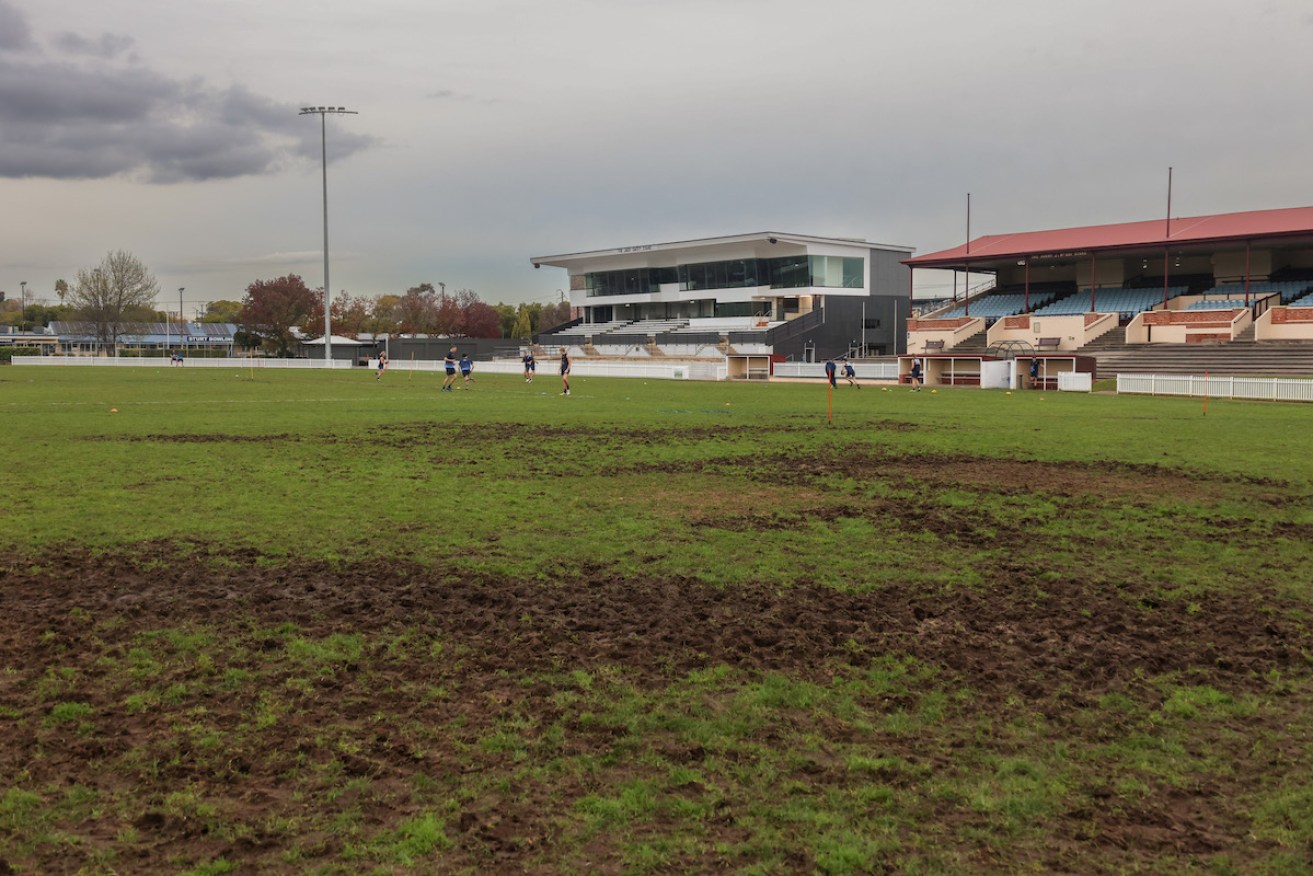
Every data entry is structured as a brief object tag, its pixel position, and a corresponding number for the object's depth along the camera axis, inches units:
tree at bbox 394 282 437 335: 5275.6
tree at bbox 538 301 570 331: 6318.9
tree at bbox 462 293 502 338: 5271.7
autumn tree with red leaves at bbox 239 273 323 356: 4719.5
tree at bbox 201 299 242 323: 7322.8
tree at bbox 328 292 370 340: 5457.7
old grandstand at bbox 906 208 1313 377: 2193.7
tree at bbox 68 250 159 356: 4266.7
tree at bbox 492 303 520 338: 6028.5
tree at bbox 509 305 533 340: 5600.4
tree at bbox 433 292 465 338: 5182.1
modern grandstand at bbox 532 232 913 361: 3538.4
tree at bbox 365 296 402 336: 5497.0
